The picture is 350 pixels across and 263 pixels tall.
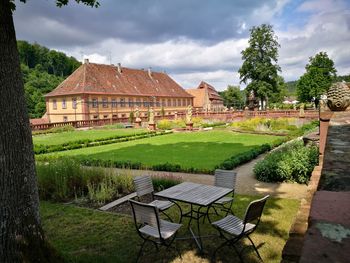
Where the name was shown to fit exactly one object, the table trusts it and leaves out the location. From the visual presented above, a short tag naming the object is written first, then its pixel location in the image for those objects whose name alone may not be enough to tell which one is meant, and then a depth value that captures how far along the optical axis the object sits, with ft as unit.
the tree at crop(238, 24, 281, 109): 169.17
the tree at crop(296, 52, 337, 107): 187.83
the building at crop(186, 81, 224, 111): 244.22
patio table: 16.58
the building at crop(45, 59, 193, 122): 147.13
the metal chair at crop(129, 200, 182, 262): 14.24
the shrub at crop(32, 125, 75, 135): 102.06
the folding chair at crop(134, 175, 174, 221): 20.29
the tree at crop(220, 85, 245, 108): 319.82
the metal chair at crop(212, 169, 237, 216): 21.03
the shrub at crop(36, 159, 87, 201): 26.91
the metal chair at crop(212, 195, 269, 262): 14.17
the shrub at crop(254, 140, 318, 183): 28.99
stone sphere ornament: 15.55
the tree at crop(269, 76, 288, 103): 290.97
